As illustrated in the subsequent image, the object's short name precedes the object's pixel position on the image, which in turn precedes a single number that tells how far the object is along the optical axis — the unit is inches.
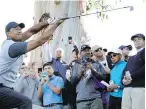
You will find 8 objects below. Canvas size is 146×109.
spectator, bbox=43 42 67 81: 264.4
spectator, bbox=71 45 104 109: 235.8
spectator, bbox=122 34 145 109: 206.7
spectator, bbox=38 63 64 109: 240.7
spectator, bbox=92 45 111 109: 240.4
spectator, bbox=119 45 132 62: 249.0
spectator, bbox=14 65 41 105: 269.0
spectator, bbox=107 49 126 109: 228.2
